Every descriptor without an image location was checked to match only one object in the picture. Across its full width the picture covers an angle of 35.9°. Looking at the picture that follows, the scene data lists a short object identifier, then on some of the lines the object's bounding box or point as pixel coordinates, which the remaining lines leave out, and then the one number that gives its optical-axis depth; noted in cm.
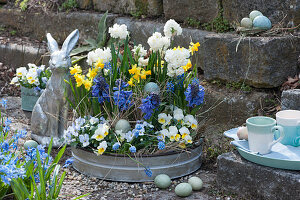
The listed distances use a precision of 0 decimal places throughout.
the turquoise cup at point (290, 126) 279
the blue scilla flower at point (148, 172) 300
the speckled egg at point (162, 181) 300
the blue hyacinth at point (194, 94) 316
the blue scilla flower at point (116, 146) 300
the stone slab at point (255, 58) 359
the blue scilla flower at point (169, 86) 326
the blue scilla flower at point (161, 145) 302
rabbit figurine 359
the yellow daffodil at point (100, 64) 318
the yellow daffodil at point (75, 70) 327
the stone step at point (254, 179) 261
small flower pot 454
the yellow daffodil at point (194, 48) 330
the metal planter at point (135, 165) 311
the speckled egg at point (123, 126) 314
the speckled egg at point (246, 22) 371
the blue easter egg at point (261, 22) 366
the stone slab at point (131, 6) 481
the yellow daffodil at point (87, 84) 322
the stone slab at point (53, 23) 543
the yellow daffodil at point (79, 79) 321
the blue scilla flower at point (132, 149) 300
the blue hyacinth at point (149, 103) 306
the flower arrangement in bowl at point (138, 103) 311
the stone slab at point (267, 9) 368
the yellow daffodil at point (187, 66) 329
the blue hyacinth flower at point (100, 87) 321
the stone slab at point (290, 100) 319
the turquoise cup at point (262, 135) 270
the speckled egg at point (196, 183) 296
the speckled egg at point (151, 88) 319
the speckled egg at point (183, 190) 287
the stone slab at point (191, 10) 423
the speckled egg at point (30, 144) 343
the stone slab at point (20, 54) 576
